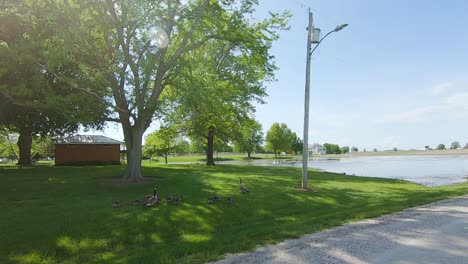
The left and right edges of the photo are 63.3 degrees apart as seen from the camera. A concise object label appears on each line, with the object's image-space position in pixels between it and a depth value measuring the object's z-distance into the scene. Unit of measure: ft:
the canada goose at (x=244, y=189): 47.35
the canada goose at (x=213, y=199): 39.59
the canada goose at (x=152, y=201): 37.38
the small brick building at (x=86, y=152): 118.73
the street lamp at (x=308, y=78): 52.35
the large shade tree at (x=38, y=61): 48.62
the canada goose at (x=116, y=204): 37.68
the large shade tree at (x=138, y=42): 53.11
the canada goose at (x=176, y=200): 39.27
